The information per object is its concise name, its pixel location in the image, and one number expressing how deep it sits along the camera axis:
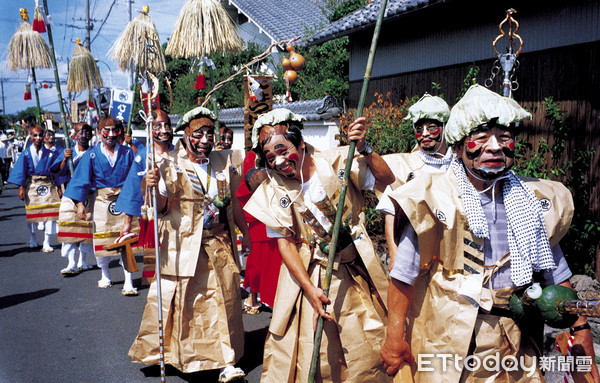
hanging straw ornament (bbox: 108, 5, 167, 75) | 6.80
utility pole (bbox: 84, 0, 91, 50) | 20.50
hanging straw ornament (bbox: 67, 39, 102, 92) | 12.74
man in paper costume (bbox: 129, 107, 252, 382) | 4.16
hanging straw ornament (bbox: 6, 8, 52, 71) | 9.55
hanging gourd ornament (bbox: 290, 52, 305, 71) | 6.84
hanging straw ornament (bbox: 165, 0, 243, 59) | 6.27
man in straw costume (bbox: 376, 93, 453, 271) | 3.97
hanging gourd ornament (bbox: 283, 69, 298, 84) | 7.03
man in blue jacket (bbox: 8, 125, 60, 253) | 9.60
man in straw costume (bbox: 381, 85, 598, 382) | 2.17
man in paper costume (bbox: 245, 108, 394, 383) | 2.92
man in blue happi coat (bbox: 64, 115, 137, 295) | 6.78
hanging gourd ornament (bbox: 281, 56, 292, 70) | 6.97
